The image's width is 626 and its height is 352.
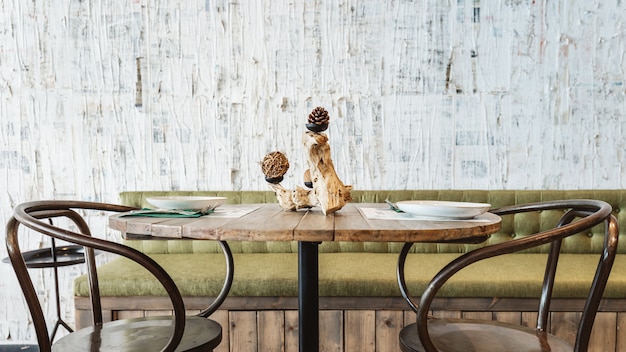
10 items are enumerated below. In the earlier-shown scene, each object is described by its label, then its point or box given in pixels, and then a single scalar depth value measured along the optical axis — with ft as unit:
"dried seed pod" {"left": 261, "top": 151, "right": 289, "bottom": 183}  4.34
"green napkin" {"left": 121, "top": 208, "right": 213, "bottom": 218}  3.89
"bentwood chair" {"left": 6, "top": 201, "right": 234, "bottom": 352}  3.36
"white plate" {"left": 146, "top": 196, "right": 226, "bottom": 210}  4.09
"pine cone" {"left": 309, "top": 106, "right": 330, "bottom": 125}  4.01
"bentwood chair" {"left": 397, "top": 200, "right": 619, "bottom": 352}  3.22
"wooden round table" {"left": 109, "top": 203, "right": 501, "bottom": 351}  3.21
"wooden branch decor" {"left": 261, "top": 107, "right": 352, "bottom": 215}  4.02
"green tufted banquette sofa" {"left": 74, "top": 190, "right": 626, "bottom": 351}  6.11
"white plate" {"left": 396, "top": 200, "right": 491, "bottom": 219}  3.64
